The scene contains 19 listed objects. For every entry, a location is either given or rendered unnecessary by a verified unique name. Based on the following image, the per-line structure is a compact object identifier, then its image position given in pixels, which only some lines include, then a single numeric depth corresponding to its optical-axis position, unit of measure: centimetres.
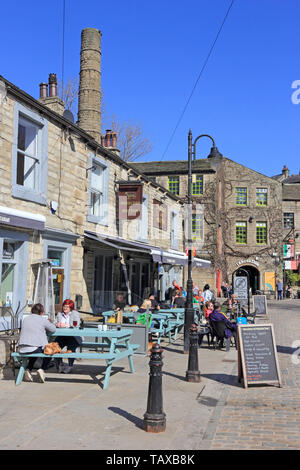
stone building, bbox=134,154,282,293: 3722
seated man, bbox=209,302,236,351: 1148
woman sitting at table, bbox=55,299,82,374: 836
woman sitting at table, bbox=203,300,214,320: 1395
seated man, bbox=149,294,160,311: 1381
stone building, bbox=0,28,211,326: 1048
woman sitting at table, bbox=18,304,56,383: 753
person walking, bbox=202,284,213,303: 1850
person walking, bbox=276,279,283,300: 3547
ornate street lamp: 1143
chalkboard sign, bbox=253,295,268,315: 1978
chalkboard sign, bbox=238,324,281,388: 769
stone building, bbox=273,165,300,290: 3922
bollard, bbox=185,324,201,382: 791
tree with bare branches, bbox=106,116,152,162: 3618
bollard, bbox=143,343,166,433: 507
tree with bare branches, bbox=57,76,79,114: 3188
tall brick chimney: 2083
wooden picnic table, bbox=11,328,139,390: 731
